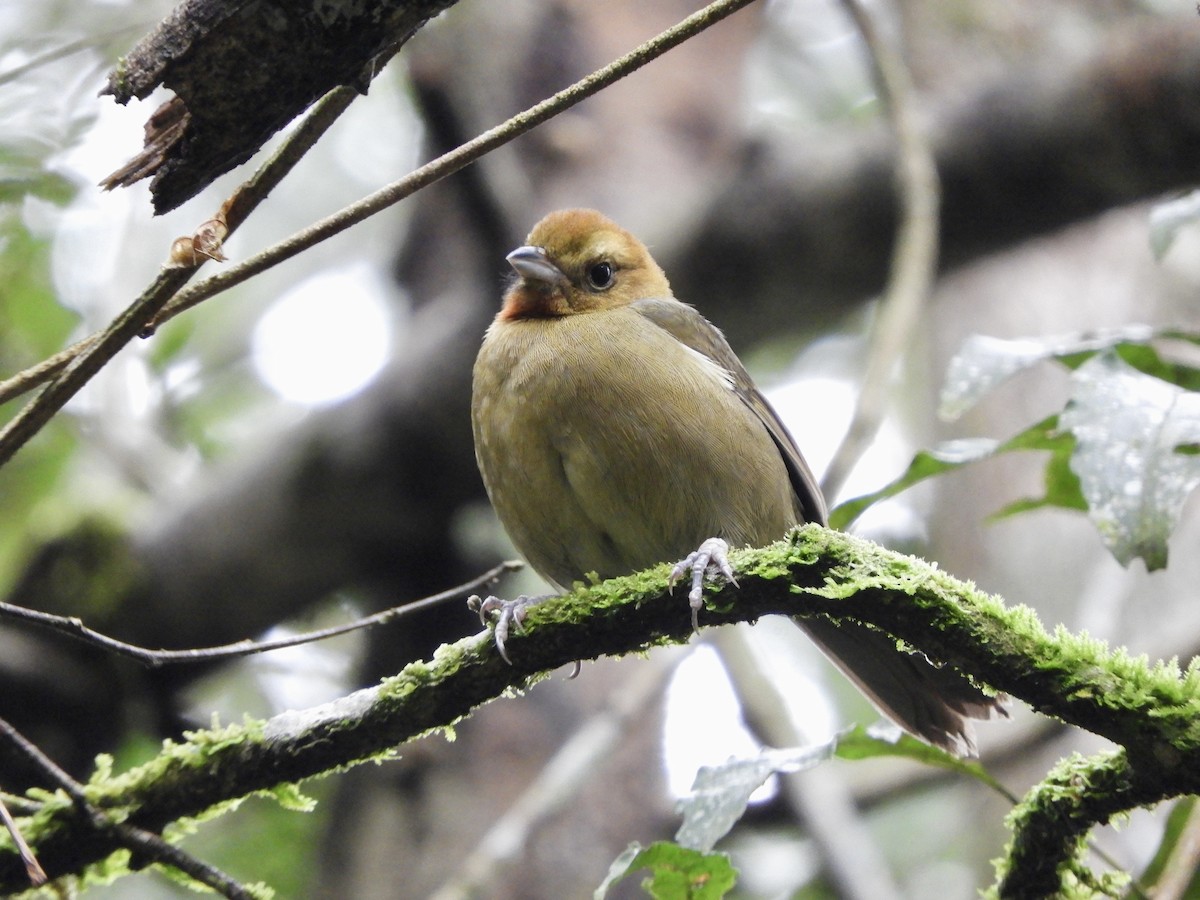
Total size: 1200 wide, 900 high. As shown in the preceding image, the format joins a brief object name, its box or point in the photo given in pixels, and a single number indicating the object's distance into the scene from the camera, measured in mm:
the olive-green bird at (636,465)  7504
